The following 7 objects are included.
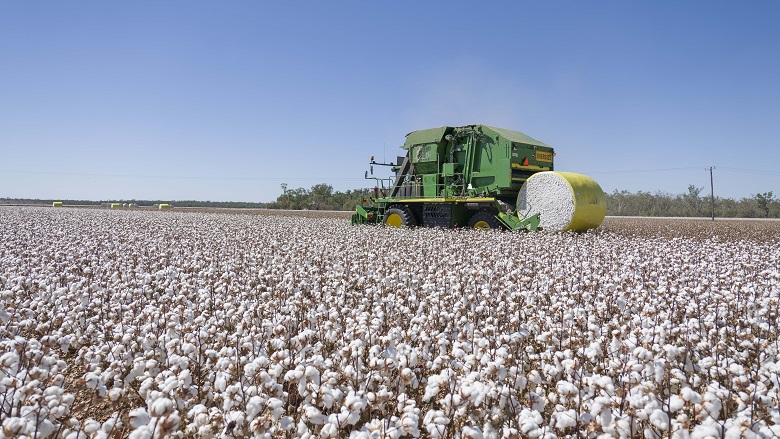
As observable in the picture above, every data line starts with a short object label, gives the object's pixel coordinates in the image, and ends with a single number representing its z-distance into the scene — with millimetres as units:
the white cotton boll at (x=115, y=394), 2703
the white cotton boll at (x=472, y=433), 2379
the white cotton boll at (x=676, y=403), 2385
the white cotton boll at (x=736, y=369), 2922
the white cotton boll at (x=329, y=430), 2385
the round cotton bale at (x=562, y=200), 13367
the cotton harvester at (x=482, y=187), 13688
